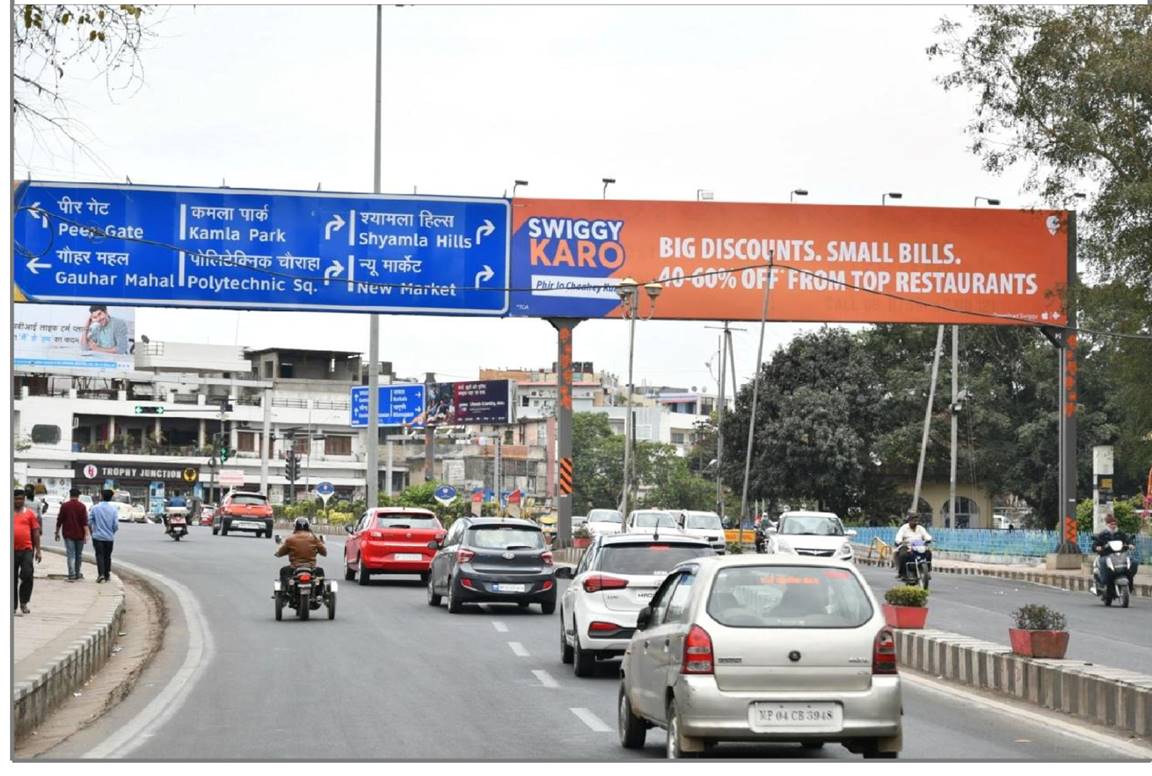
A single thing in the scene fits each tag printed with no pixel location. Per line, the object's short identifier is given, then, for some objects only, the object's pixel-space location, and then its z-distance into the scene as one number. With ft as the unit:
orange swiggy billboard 138.41
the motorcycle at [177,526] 182.19
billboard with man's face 335.26
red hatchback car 112.94
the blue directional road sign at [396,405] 360.89
